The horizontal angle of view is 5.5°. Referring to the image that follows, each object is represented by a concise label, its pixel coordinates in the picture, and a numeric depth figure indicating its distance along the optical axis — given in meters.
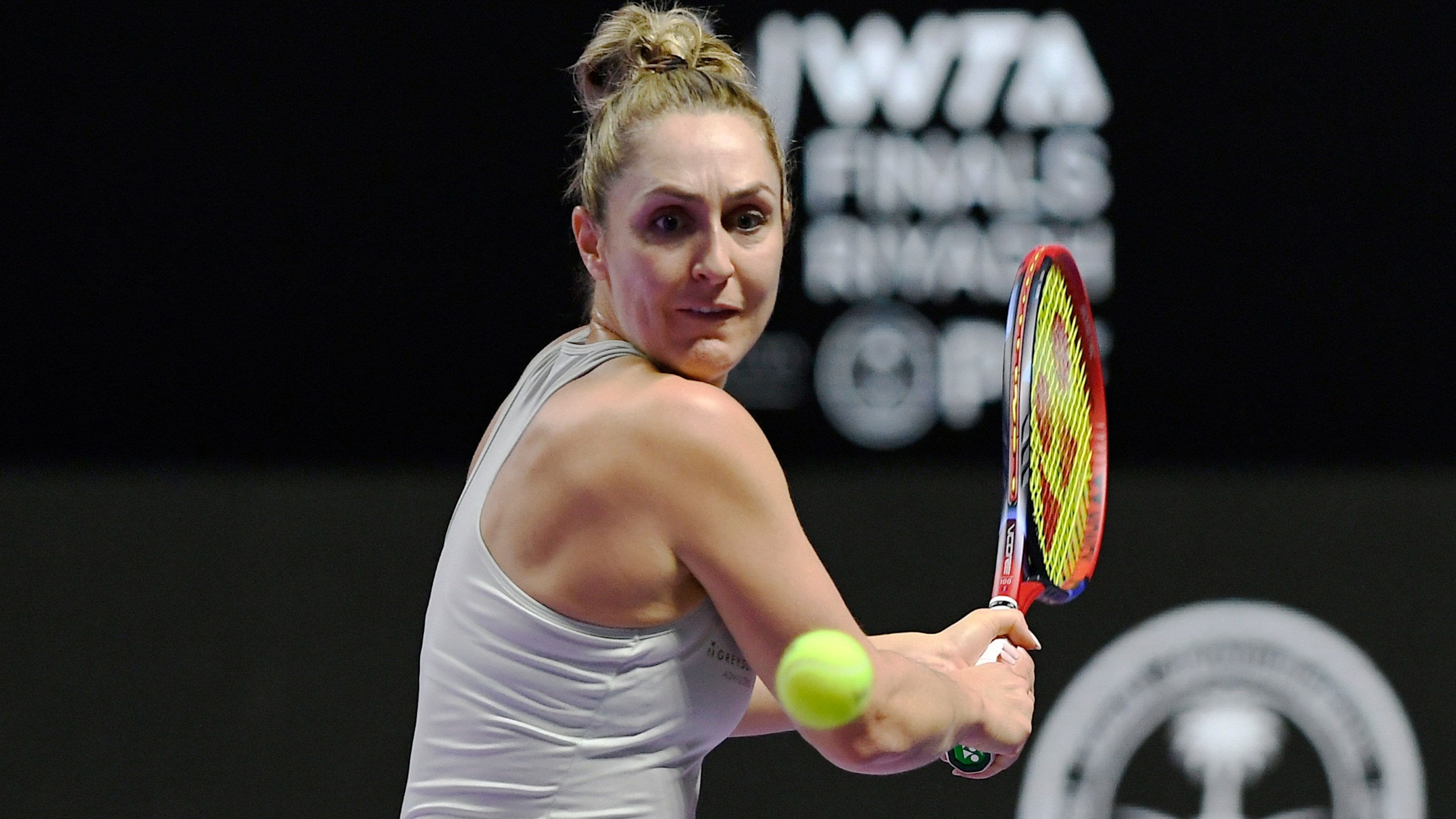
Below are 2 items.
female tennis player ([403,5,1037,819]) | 11.09
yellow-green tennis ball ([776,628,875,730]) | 11.00
